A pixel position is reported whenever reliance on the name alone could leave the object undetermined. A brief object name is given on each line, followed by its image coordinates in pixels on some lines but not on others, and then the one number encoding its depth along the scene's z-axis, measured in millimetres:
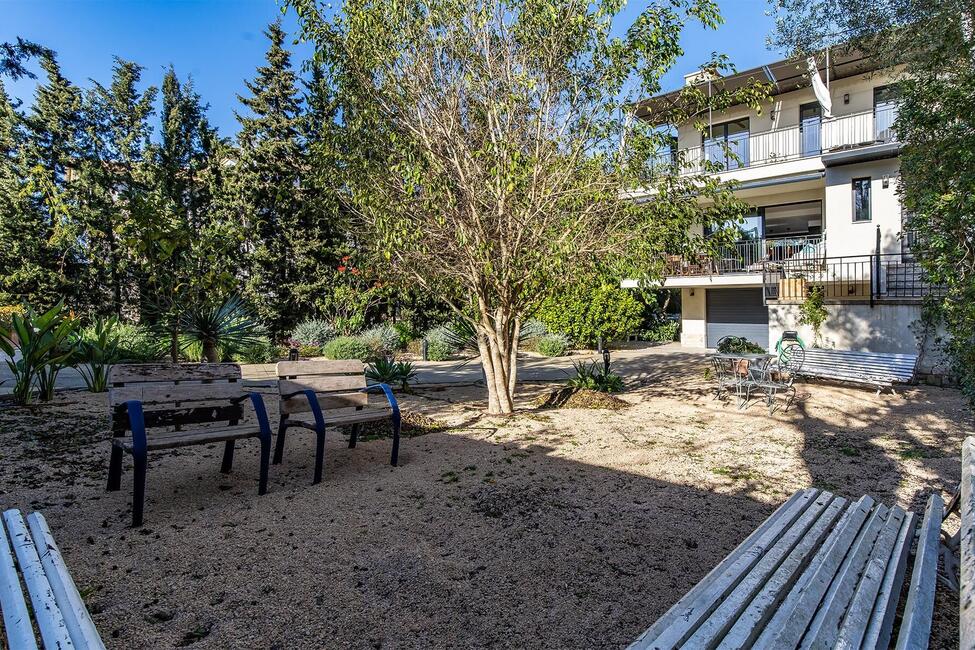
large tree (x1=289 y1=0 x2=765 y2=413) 6191
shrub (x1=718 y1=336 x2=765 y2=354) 13967
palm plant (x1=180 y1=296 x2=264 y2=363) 11234
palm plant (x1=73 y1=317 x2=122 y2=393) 8969
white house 12430
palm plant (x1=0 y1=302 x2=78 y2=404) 7254
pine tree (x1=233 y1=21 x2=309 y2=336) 20578
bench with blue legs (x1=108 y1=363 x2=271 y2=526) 3643
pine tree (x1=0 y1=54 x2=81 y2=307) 20141
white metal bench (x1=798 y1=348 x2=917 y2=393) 9125
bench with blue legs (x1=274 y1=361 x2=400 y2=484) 4621
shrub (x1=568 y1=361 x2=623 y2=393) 9148
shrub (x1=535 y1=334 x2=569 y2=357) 16875
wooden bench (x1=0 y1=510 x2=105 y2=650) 1562
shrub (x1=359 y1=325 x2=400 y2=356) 16434
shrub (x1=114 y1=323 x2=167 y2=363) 11148
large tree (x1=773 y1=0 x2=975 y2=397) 4906
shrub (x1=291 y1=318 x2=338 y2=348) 17188
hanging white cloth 14344
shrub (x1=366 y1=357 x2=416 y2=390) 9734
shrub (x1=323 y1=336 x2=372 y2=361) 15016
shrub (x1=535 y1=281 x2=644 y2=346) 16500
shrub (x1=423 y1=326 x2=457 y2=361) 16375
